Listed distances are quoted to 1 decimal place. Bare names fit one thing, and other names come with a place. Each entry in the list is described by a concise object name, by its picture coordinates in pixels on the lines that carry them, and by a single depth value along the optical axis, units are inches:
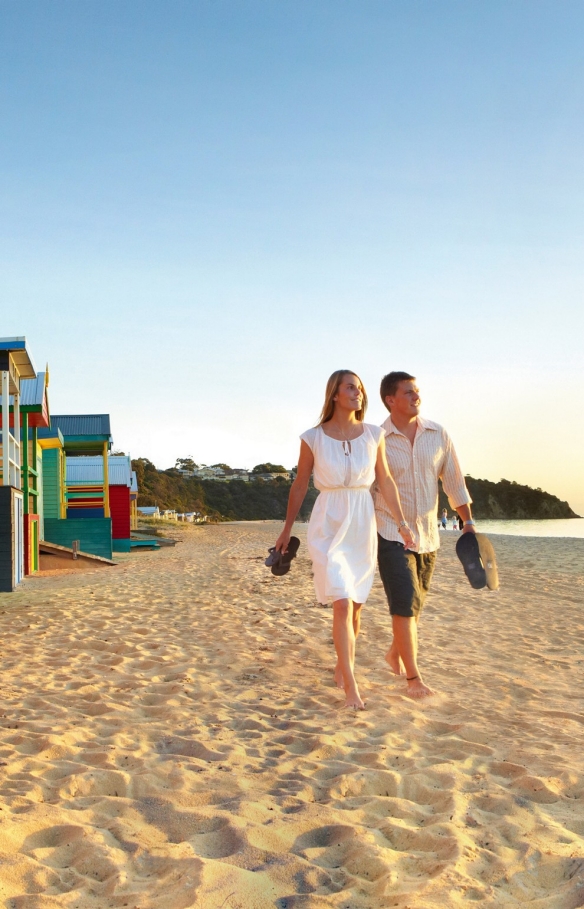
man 181.9
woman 174.4
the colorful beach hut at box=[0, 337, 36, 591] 433.1
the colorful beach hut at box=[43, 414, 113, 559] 748.0
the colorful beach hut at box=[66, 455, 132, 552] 834.8
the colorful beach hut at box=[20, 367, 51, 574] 562.9
